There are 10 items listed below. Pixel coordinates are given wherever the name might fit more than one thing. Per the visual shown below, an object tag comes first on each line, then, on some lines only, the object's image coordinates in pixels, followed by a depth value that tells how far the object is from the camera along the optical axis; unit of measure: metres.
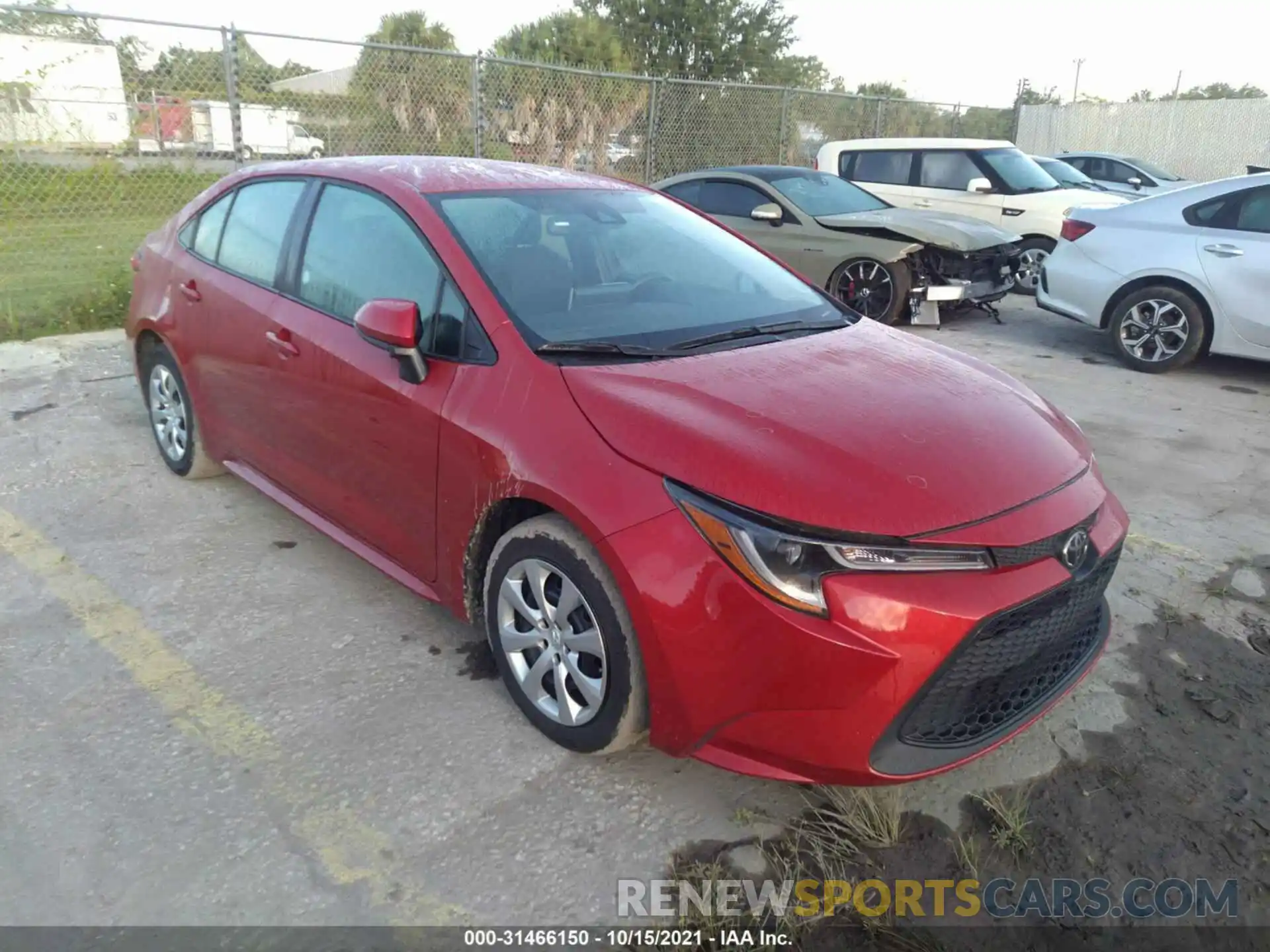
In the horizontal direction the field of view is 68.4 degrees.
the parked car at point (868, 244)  8.23
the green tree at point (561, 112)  11.52
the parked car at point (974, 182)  10.52
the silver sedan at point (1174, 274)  6.73
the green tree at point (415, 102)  10.37
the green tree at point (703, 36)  24.47
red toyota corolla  2.20
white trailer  7.88
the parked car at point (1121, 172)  15.96
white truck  8.77
